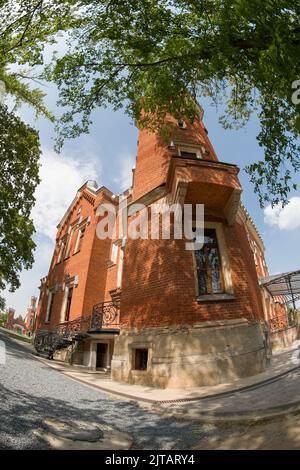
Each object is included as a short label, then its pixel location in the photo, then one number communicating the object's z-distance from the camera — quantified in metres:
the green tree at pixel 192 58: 3.72
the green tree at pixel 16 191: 14.73
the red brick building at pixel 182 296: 7.86
